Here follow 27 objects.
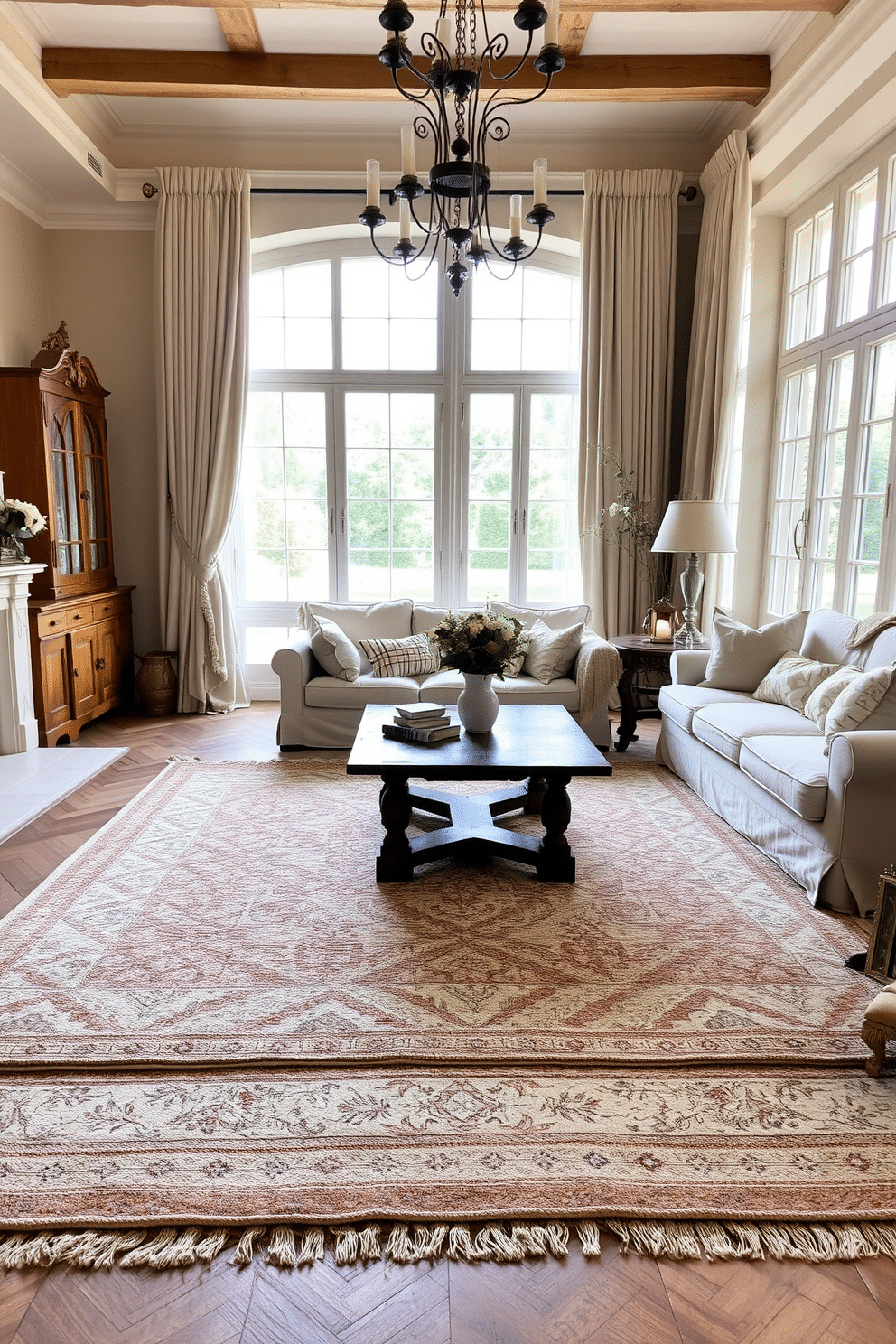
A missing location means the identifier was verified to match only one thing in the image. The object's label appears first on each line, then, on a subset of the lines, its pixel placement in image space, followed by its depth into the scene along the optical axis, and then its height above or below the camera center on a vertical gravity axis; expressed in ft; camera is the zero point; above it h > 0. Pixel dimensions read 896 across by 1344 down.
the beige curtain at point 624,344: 19.54 +3.85
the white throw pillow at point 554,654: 16.81 -2.63
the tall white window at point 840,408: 13.92 +1.92
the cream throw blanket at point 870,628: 12.07 -1.52
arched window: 21.18 +1.85
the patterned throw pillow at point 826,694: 12.21 -2.44
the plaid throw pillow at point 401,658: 17.31 -2.79
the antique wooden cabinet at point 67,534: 16.72 -0.45
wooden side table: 16.96 -2.89
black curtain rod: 19.70 +7.15
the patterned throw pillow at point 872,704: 10.64 -2.22
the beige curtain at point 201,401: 19.39 +2.50
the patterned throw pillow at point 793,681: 13.26 -2.50
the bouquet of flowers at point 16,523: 15.57 -0.20
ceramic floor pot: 20.08 -3.85
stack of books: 11.65 -2.80
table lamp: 16.26 -0.23
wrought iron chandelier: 8.44 +4.24
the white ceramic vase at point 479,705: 12.09 -2.57
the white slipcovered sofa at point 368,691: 16.30 -3.25
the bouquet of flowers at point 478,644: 11.82 -1.71
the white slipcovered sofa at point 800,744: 9.78 -2.94
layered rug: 5.56 -4.39
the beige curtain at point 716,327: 17.44 +3.92
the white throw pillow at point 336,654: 16.79 -2.64
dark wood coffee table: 10.52 -3.06
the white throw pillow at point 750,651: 14.82 -2.23
